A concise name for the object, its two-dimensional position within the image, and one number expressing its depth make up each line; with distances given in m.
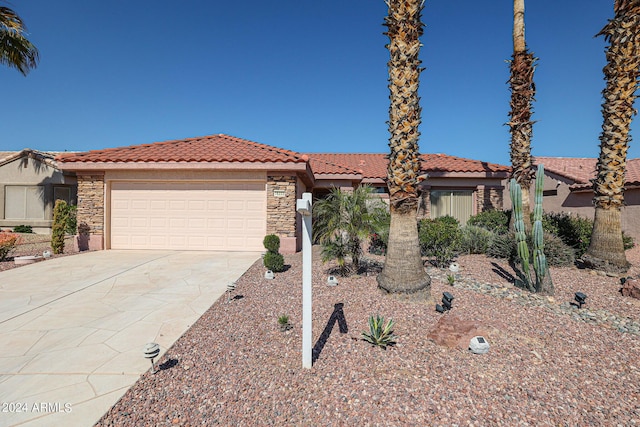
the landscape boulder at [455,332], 3.68
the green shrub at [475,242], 9.47
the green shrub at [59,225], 9.59
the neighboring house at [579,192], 13.05
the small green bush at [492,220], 11.66
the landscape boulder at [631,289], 5.75
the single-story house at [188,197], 10.17
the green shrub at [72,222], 12.25
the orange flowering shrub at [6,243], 8.55
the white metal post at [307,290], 3.05
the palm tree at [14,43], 10.73
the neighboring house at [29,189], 14.77
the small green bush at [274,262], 7.28
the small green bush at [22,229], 14.40
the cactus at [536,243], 5.61
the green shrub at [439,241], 7.92
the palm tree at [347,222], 6.51
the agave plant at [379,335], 3.64
